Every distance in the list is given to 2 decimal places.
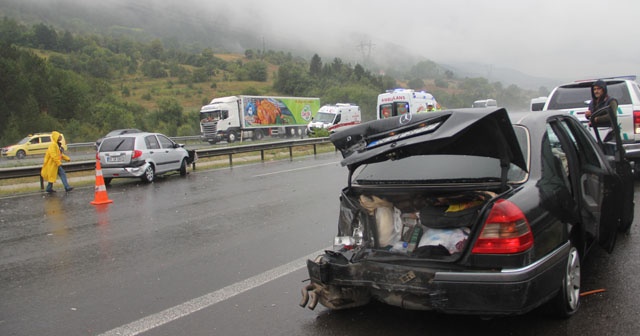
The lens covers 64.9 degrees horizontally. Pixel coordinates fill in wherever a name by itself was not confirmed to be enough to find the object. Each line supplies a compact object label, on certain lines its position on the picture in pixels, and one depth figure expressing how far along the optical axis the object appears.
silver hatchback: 14.77
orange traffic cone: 11.16
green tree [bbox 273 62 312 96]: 94.56
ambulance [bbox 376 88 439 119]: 25.75
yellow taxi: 32.03
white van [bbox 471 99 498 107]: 31.78
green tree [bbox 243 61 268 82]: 111.44
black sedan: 3.22
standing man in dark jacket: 6.02
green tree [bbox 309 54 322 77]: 109.25
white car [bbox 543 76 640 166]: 9.26
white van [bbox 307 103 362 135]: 39.88
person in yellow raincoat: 13.34
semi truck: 41.94
